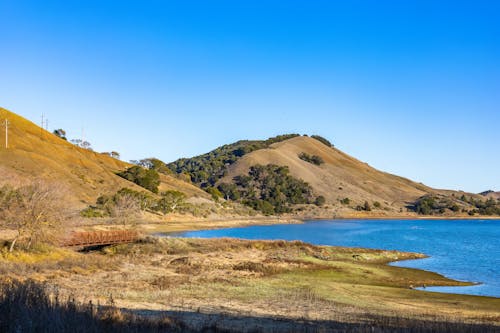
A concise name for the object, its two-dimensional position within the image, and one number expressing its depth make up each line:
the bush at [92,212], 80.78
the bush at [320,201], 188.79
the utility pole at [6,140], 109.19
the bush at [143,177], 126.19
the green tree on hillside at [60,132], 177.15
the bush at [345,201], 192.55
